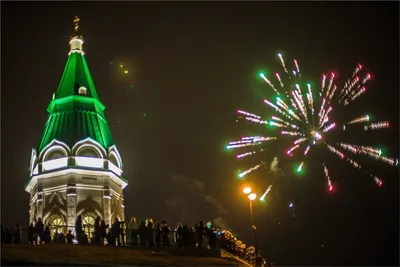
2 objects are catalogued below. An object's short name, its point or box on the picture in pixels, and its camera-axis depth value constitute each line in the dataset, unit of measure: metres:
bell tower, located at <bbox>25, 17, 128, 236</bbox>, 40.50
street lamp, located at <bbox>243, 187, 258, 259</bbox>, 26.25
